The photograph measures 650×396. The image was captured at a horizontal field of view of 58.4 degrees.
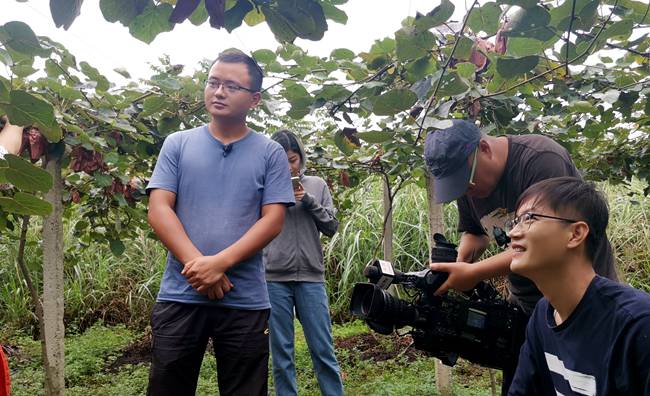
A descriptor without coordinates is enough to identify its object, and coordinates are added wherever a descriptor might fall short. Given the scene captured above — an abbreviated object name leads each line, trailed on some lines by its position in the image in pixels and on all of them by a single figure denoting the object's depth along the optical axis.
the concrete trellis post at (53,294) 2.34
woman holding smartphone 2.79
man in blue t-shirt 1.76
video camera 1.86
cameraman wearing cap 1.77
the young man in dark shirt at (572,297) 1.21
